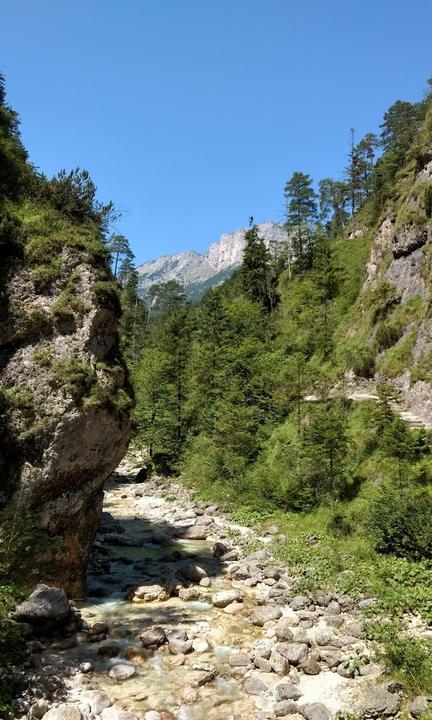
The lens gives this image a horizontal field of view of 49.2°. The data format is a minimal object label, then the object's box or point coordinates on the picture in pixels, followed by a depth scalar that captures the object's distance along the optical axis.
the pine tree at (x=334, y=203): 86.22
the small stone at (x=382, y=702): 8.36
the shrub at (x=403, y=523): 14.83
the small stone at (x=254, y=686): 9.73
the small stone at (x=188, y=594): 15.04
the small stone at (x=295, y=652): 10.77
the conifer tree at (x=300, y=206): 70.88
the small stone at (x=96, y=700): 9.02
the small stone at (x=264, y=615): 13.19
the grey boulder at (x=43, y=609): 11.55
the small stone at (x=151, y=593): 14.84
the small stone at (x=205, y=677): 10.05
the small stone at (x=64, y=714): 8.46
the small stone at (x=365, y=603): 13.13
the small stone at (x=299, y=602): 14.12
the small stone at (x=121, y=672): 10.20
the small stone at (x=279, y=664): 10.45
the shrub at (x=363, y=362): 30.19
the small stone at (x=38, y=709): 8.58
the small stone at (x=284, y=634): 11.98
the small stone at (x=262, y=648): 11.08
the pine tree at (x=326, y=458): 21.70
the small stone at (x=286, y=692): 9.40
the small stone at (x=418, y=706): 8.02
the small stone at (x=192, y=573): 16.70
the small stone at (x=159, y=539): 22.25
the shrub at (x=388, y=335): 29.08
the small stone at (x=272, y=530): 21.69
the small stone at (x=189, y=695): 9.45
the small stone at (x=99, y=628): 12.16
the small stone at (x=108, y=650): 11.16
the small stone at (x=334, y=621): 12.66
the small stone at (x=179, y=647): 11.37
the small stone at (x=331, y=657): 10.53
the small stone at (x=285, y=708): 8.97
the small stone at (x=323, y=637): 11.55
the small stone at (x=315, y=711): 8.61
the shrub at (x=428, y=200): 29.92
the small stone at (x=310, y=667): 10.31
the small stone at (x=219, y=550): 19.98
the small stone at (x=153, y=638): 11.70
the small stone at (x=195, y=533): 23.03
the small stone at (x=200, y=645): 11.56
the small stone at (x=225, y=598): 14.47
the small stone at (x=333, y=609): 13.44
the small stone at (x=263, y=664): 10.56
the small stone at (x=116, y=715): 8.73
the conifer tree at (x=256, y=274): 62.94
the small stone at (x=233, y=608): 14.01
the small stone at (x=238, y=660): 10.84
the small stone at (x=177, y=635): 12.03
